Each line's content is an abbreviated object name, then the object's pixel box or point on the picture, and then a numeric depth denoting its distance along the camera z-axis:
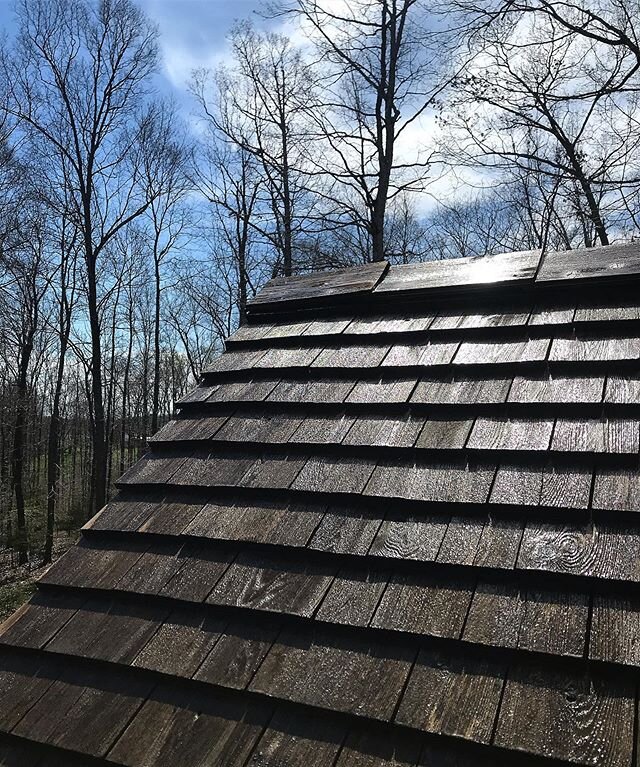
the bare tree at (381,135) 11.82
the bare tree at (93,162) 13.17
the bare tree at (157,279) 17.58
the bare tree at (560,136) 7.42
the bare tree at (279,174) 14.08
